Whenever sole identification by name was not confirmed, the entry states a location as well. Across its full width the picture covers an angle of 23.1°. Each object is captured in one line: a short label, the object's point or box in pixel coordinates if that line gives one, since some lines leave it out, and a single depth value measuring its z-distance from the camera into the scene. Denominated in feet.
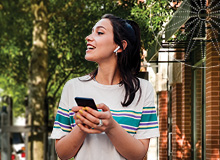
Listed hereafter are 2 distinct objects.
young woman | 8.31
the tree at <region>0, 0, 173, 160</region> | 49.49
